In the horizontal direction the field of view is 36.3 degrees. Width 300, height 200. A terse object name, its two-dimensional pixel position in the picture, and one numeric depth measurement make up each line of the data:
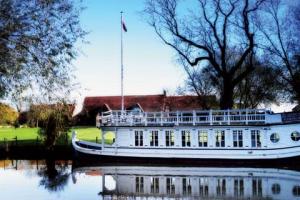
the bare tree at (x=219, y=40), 41.56
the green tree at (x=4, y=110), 15.77
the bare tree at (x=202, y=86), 51.47
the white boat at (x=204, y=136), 35.47
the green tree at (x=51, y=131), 46.25
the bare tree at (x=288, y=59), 44.59
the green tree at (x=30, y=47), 14.38
